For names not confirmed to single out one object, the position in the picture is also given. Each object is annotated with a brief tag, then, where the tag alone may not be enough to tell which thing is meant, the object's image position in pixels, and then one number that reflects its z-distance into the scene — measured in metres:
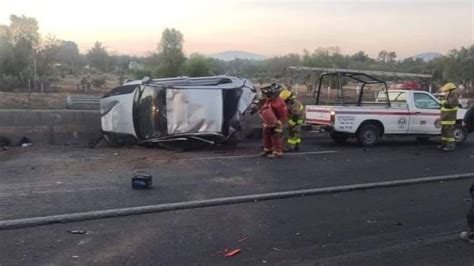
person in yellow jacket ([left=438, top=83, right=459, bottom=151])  14.41
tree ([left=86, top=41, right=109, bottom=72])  90.57
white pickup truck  15.05
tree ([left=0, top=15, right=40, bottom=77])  39.66
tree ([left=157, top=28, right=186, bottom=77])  56.44
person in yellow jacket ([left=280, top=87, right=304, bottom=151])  13.97
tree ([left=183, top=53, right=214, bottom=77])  53.18
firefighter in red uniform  12.70
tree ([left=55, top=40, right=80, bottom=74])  75.62
